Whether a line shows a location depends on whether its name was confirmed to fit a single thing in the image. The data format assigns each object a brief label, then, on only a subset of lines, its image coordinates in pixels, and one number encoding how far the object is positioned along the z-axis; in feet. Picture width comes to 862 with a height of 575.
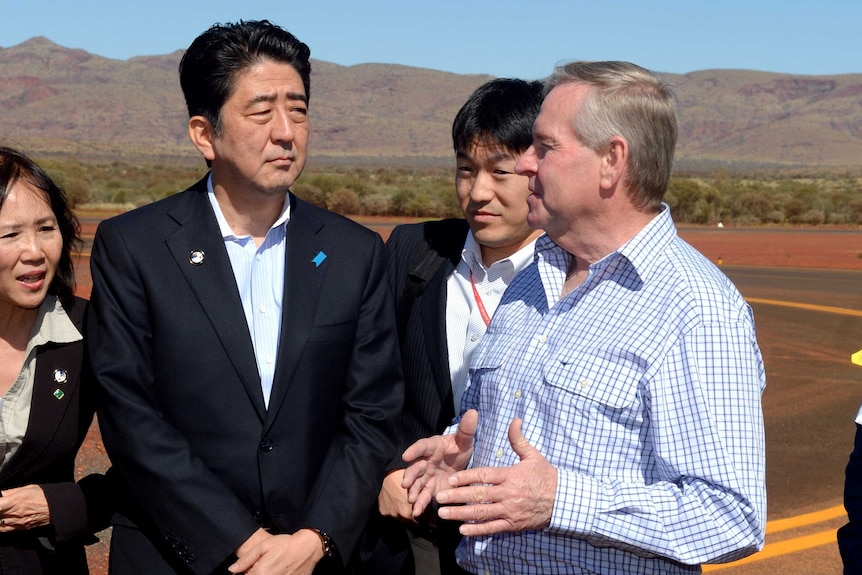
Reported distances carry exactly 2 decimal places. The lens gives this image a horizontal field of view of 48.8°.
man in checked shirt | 7.13
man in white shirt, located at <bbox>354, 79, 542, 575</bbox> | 10.46
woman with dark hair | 9.18
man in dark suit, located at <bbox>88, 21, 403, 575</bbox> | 8.72
